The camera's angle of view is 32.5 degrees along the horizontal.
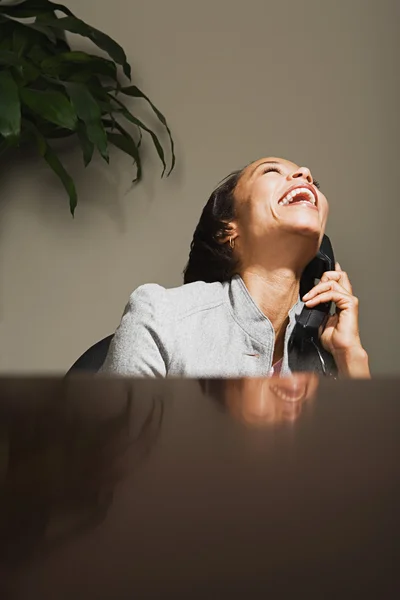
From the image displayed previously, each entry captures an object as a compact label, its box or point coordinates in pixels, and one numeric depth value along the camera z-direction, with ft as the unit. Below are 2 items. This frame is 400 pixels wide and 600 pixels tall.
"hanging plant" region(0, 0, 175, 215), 5.41
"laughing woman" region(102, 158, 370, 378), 3.92
